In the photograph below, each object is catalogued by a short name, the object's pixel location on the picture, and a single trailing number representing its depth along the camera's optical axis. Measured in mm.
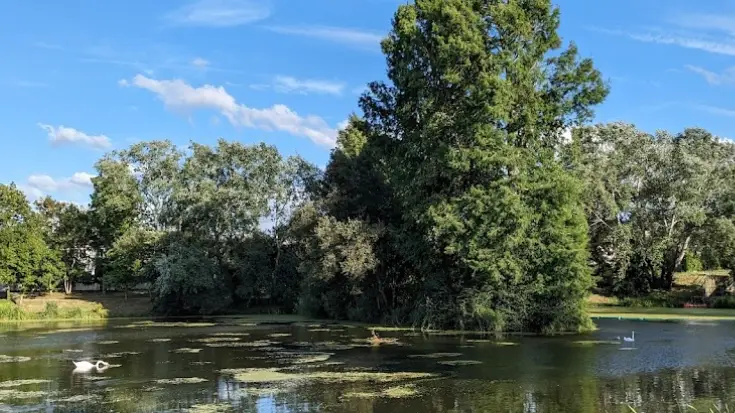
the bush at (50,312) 53522
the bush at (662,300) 51594
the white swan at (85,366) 22438
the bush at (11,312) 52156
